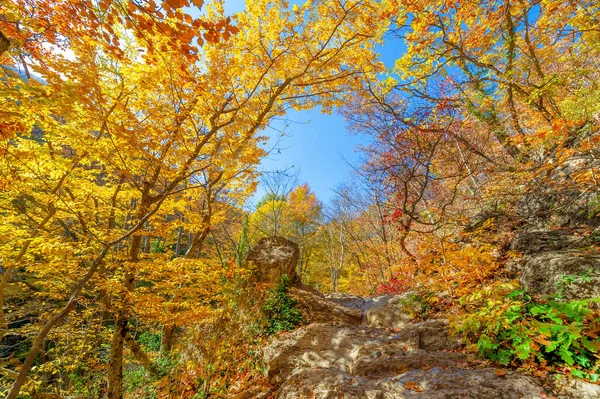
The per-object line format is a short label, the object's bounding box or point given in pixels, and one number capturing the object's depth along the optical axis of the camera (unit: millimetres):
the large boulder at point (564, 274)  3109
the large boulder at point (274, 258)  6785
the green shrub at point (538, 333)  2381
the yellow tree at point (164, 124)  4488
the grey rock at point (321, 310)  6160
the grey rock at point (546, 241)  4195
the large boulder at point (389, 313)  5641
